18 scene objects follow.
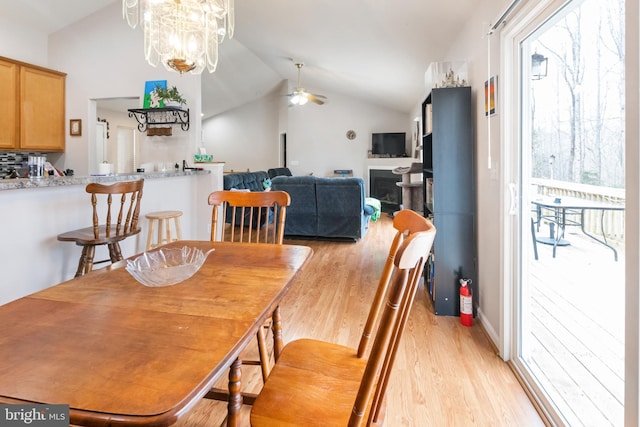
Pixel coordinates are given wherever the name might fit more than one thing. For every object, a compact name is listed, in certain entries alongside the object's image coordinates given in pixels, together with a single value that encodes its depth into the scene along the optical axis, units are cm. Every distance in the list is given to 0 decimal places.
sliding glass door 130
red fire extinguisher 247
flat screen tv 843
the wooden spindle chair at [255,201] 186
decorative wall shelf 438
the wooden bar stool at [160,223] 327
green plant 417
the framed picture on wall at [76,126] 473
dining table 58
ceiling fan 670
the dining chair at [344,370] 70
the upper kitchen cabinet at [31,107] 415
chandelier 246
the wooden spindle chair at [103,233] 235
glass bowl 116
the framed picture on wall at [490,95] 211
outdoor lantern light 180
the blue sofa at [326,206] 503
